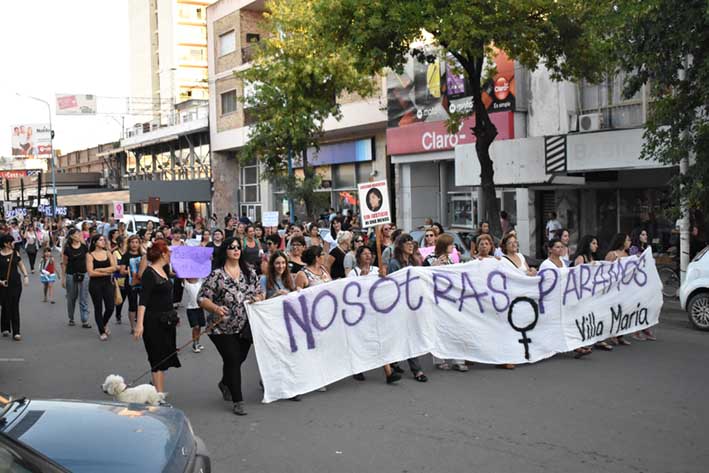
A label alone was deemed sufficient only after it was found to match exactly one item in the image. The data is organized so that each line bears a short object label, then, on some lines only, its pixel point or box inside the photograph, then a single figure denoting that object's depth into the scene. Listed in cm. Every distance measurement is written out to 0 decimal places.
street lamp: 4811
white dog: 559
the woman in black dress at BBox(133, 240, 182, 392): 740
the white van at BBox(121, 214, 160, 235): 3033
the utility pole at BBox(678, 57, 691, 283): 1457
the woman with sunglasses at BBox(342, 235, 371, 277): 1096
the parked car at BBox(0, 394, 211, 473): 321
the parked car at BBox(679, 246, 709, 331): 1140
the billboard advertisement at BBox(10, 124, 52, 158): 6456
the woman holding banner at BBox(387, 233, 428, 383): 906
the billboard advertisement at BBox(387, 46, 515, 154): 2355
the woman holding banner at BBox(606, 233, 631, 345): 1052
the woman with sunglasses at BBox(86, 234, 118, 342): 1183
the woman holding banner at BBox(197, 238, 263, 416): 721
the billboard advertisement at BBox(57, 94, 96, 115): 6094
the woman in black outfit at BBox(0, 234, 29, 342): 1182
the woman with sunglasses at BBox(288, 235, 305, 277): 905
